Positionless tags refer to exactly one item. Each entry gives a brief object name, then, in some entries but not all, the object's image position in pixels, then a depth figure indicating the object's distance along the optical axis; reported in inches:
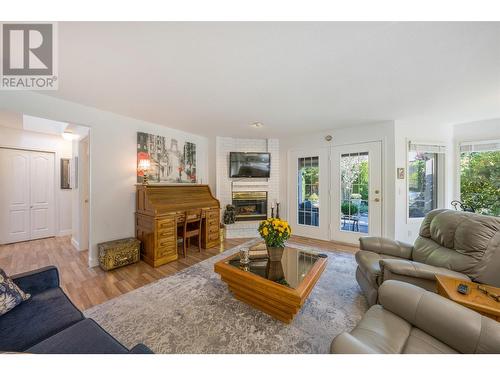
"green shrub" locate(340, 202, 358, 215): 150.6
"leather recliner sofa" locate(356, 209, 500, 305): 59.4
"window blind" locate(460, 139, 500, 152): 133.6
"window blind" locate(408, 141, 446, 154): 137.8
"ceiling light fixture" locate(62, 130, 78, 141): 140.3
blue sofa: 36.4
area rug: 57.4
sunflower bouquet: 82.1
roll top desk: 114.3
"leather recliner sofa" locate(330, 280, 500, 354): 35.6
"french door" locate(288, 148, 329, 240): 163.8
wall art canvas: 133.6
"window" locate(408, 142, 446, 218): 140.6
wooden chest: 105.9
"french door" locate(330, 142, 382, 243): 141.6
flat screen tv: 175.8
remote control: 48.9
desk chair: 128.8
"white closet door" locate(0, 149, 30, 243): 146.3
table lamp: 128.4
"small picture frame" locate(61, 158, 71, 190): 174.4
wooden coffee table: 61.7
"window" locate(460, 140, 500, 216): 135.0
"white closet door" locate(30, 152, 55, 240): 159.9
